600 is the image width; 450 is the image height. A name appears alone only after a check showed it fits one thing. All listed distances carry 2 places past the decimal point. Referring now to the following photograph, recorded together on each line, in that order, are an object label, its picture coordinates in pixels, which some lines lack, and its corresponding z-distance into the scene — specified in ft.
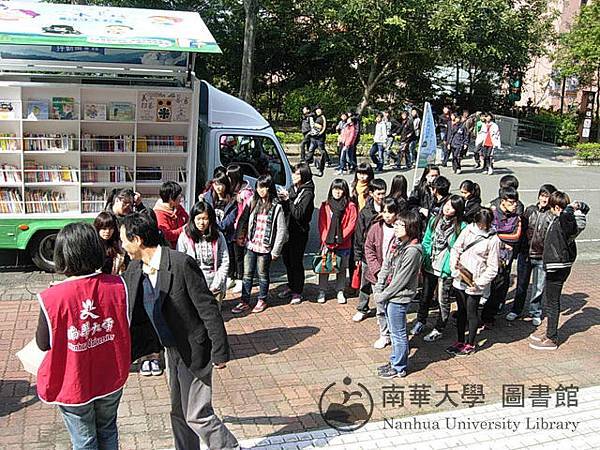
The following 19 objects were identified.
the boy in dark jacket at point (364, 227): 23.60
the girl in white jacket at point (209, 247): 19.27
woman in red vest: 10.90
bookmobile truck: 25.53
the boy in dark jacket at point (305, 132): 55.16
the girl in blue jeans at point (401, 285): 18.98
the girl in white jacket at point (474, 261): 20.52
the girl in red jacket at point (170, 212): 22.71
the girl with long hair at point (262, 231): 23.72
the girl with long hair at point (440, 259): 21.52
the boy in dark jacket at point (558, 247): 21.27
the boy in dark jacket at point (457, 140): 58.39
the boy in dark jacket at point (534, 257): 23.58
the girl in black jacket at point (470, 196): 23.57
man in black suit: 12.78
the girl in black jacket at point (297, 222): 25.00
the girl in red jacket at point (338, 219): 24.73
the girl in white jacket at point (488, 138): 59.16
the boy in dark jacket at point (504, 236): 23.46
